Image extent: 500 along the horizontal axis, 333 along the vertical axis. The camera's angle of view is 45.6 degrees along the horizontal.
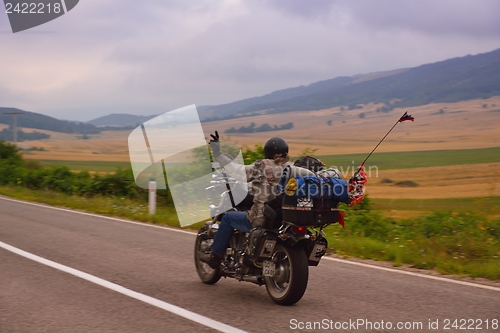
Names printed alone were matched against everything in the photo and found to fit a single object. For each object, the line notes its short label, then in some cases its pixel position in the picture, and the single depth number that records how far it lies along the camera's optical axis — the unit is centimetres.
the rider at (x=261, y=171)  614
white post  1544
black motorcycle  589
